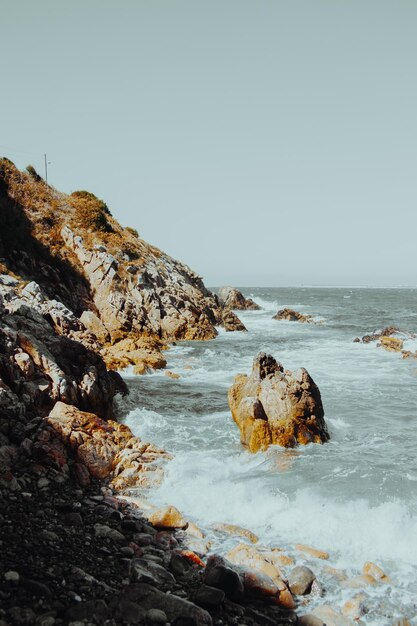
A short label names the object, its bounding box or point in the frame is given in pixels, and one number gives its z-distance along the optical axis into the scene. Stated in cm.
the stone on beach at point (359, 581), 793
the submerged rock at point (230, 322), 4994
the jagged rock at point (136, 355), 2631
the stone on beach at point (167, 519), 956
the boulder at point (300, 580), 772
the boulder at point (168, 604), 635
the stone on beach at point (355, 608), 716
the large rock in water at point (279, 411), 1480
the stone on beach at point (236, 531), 958
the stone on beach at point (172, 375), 2544
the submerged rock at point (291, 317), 6569
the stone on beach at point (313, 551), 887
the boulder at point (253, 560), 795
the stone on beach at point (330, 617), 690
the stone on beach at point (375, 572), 820
